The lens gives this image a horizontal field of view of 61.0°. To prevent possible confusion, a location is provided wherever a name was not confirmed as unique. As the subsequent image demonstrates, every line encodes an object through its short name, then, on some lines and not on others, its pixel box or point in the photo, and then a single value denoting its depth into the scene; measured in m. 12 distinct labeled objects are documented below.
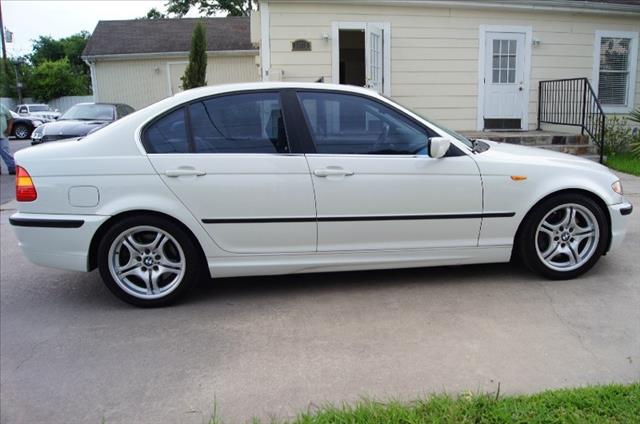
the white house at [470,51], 10.22
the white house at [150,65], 22.27
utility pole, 32.69
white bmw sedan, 3.87
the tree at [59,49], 56.04
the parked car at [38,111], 27.36
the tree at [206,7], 40.03
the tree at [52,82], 35.28
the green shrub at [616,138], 11.38
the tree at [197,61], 15.00
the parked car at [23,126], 23.92
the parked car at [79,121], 11.75
